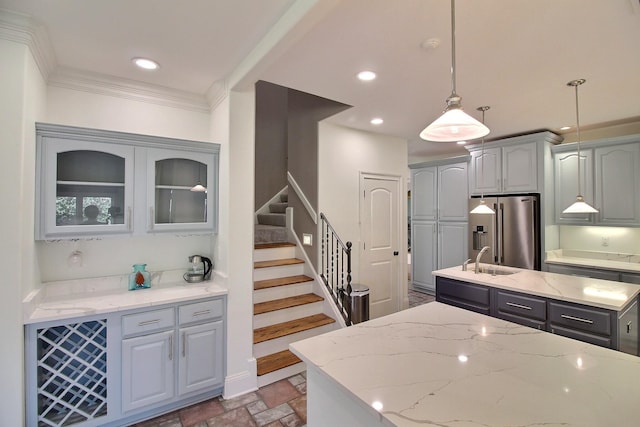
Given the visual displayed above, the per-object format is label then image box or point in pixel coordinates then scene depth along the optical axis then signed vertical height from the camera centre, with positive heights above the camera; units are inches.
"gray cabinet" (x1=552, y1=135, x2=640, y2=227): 141.3 +18.3
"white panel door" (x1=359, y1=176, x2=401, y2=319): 168.9 -14.6
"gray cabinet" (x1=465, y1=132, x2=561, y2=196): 162.4 +30.1
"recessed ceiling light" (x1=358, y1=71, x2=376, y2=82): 98.4 +47.1
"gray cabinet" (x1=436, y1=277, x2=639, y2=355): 83.9 -30.4
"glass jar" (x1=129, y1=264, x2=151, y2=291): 100.7 -19.8
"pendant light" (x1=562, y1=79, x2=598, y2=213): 104.5 +4.2
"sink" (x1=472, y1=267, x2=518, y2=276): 127.8 -23.1
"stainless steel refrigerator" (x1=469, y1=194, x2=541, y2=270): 160.9 -8.1
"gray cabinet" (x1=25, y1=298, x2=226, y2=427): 78.8 -41.3
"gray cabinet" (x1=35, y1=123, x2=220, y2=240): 83.2 +10.9
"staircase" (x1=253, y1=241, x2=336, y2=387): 111.4 -38.9
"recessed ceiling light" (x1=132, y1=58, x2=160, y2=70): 88.0 +46.0
